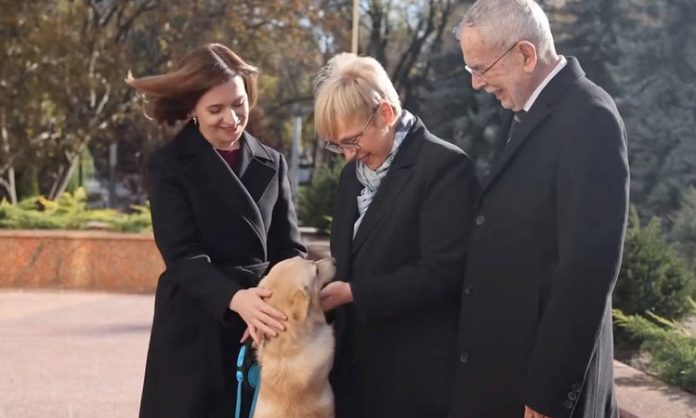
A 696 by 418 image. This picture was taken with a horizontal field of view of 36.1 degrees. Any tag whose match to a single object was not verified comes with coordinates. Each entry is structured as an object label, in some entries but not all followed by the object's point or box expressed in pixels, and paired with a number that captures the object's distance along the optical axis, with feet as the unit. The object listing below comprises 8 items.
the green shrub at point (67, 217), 52.11
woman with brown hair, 11.98
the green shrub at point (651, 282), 29.35
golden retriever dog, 11.74
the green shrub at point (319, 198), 60.90
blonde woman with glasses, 10.98
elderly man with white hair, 9.04
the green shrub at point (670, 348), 21.36
